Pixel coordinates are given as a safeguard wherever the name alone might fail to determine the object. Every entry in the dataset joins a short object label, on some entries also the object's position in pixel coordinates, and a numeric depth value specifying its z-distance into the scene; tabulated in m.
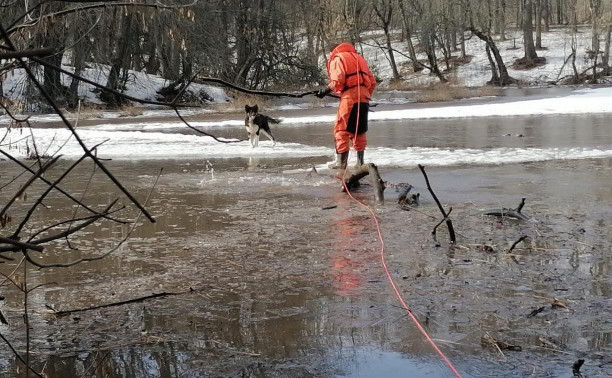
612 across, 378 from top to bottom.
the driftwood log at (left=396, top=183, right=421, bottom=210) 7.72
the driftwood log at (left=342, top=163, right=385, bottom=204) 8.07
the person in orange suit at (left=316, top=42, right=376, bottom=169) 9.80
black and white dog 14.41
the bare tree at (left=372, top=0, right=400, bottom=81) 44.66
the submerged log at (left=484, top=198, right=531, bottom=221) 6.75
